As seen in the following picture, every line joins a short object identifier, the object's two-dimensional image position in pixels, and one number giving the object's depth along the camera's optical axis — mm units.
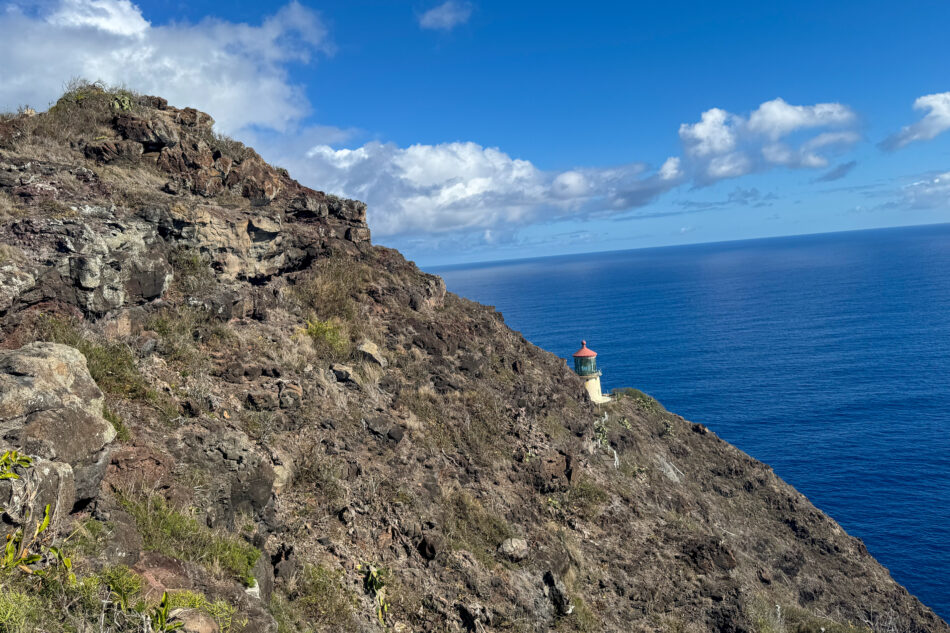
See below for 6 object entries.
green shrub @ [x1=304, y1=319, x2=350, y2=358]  17391
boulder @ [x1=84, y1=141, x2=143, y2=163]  18906
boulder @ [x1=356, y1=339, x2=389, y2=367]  18078
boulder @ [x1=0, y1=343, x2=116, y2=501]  7582
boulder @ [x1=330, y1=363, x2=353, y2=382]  16719
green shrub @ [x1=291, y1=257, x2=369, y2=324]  19077
